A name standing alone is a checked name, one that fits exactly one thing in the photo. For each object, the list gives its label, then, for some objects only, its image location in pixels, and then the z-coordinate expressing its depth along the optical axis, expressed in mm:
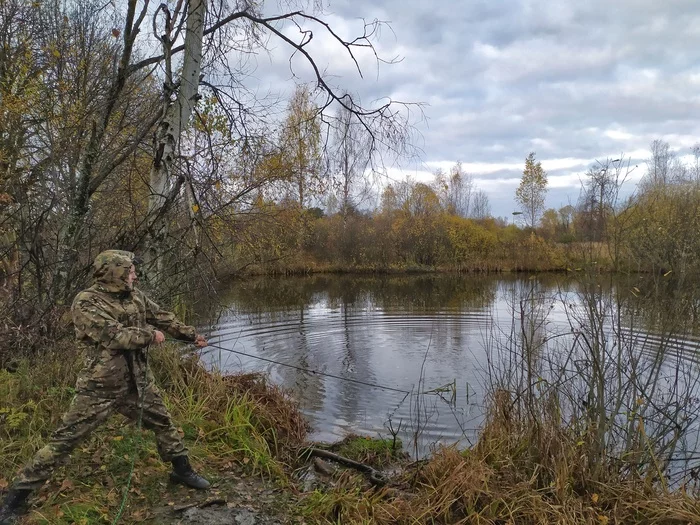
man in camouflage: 3506
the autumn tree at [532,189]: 41750
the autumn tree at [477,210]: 54188
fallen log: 4848
